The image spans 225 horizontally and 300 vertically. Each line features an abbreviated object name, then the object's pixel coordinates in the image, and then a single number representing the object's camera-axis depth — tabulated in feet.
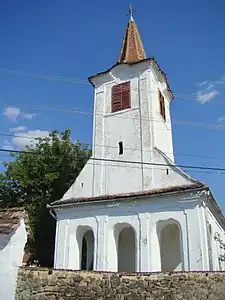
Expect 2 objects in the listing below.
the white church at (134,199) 55.72
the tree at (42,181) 83.10
